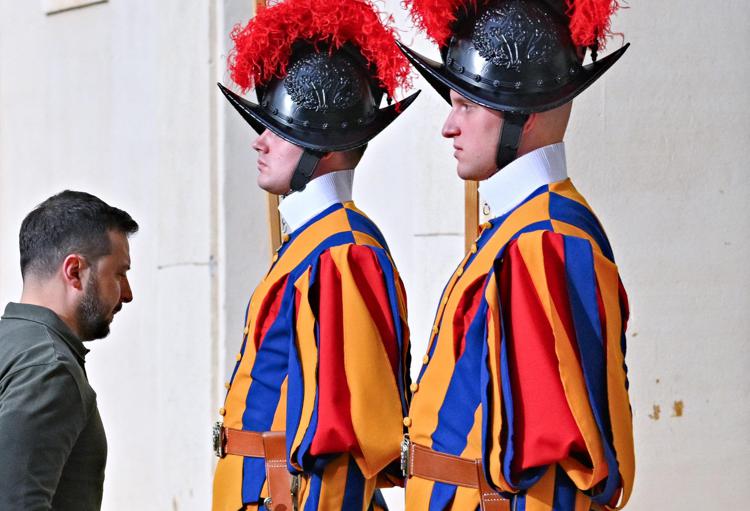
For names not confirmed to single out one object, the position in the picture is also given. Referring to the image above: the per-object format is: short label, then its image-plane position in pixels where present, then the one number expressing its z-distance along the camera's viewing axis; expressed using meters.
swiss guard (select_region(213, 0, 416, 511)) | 6.73
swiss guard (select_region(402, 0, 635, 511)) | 5.30
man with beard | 5.50
